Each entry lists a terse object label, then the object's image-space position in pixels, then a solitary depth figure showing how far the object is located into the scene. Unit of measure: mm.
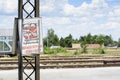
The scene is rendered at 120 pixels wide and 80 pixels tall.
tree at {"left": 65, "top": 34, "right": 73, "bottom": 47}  92298
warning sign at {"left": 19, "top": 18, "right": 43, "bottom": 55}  6197
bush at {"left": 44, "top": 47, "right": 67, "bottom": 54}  37840
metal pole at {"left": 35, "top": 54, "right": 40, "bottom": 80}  6531
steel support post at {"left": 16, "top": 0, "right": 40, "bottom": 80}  6371
